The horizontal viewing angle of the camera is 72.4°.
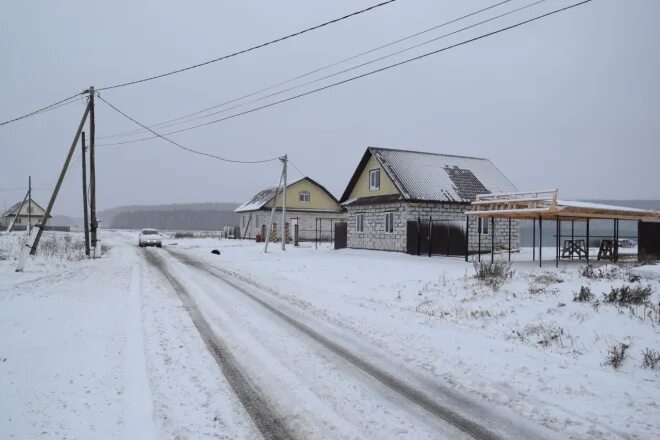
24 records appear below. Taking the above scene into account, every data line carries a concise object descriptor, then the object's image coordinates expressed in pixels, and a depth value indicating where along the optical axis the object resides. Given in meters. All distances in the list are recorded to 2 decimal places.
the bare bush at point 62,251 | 20.72
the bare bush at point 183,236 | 53.51
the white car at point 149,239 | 34.16
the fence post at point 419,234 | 24.54
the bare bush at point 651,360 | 6.08
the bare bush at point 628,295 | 8.67
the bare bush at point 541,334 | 7.55
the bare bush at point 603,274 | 11.48
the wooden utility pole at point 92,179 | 22.48
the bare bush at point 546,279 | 11.45
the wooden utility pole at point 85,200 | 23.19
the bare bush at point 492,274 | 11.84
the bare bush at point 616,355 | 6.30
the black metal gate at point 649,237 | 20.50
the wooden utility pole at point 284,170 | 29.95
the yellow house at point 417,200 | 25.06
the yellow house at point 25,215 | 89.31
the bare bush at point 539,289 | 10.30
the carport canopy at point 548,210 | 16.67
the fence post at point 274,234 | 42.67
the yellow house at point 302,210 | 45.00
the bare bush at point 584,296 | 9.18
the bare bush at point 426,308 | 9.88
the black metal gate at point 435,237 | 24.78
